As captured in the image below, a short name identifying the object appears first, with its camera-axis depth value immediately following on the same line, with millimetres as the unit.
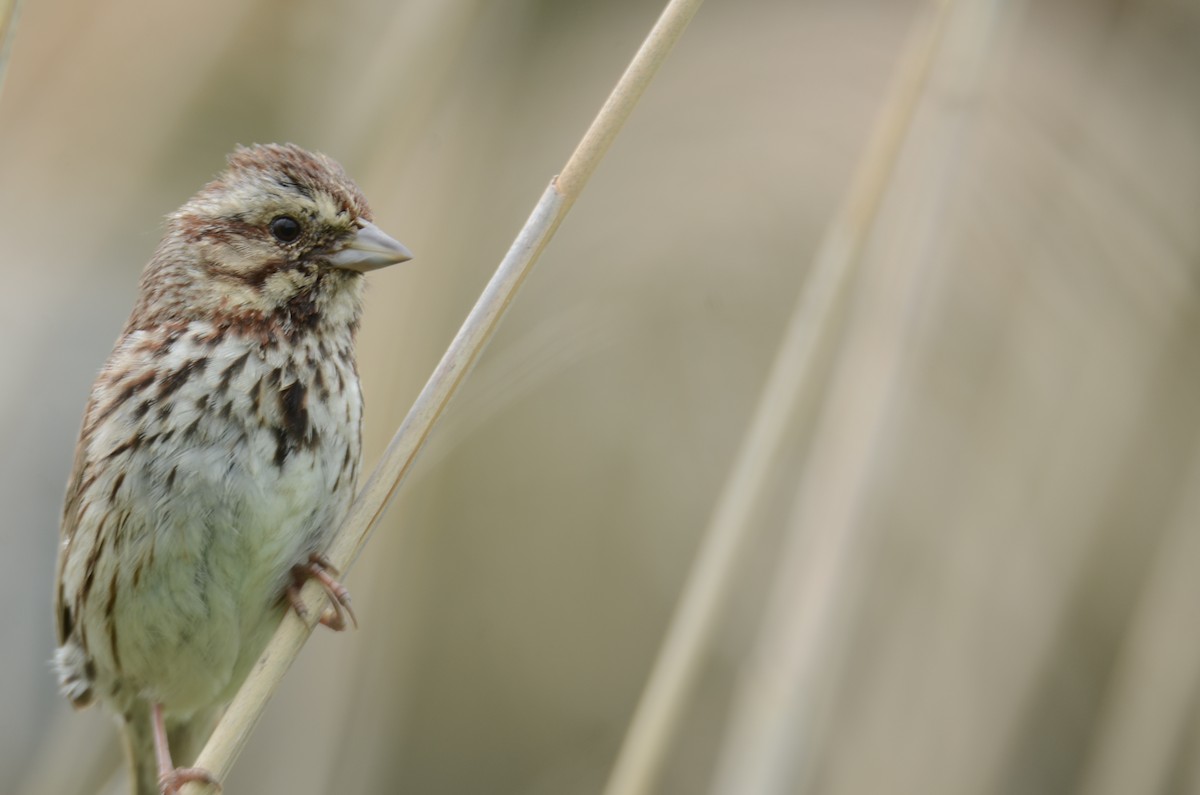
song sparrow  2679
